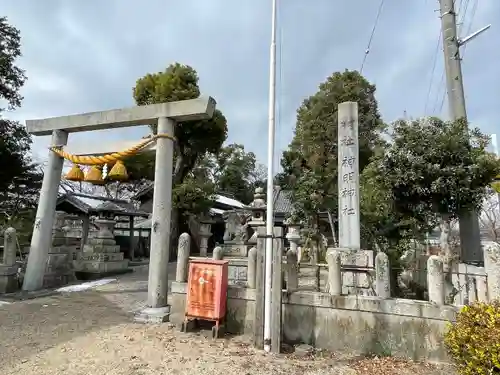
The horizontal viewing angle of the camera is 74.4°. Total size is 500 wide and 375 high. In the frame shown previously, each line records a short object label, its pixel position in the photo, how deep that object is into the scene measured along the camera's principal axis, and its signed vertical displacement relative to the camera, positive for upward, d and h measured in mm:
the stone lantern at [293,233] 16344 +1067
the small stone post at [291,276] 6062 -395
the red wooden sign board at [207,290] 5930 -691
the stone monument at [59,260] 11477 -497
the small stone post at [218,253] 7234 -29
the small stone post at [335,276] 5672 -347
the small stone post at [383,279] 5461 -357
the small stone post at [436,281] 5145 -341
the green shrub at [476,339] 3529 -891
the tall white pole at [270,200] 5309 +916
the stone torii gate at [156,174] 7223 +1849
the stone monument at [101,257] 13289 -363
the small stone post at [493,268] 4746 -109
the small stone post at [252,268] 6184 -278
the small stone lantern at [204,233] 20766 +1175
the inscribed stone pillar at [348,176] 8172 +2032
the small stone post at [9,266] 9094 -579
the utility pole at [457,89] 10102 +5629
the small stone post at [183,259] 6613 -163
